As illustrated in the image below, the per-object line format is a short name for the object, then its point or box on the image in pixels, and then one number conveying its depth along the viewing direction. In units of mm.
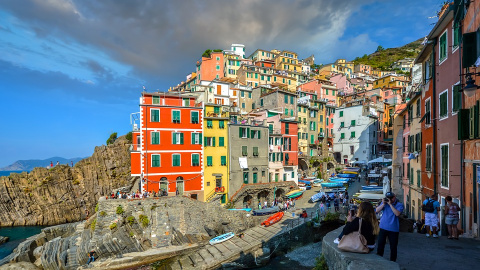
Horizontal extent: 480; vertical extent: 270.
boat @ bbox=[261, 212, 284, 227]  30656
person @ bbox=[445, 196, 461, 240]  10336
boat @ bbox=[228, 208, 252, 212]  34703
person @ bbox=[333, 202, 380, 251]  6766
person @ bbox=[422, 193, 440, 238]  10688
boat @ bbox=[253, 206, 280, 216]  34031
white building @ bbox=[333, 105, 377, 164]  57812
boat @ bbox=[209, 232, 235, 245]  28141
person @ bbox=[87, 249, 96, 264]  24859
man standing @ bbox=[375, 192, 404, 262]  7367
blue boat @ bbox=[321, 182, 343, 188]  40219
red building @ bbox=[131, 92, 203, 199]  32844
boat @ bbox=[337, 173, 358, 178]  47331
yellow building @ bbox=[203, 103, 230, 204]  36906
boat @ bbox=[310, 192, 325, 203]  37291
